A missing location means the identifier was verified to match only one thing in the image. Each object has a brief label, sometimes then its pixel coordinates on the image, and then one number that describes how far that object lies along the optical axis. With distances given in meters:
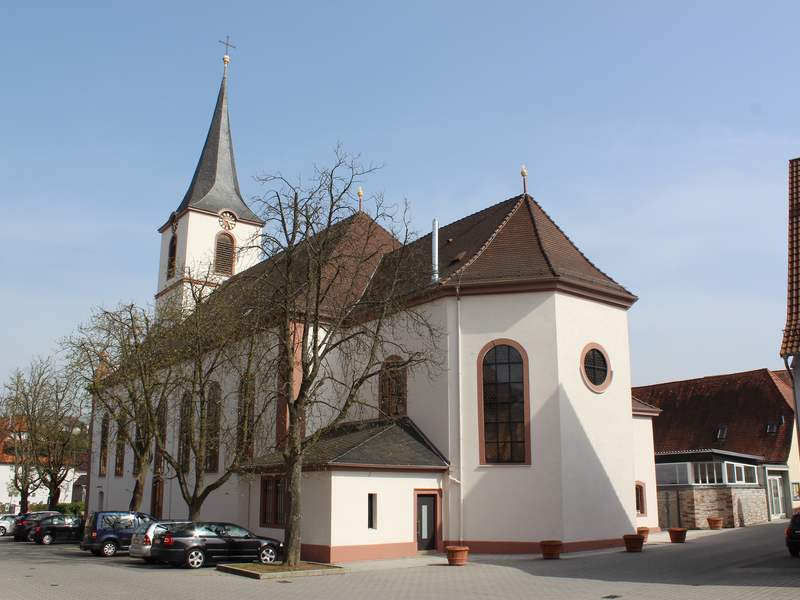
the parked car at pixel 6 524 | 37.41
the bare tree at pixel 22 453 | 39.50
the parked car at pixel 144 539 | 19.12
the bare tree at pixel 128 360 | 23.05
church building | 19.25
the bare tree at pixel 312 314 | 17.30
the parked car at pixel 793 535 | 16.91
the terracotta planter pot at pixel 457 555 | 17.47
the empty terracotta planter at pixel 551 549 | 18.23
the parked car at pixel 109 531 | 22.91
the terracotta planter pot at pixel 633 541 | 19.64
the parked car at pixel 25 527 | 31.59
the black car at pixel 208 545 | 17.81
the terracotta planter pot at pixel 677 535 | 22.52
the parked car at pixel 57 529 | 29.25
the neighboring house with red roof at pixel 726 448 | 30.56
